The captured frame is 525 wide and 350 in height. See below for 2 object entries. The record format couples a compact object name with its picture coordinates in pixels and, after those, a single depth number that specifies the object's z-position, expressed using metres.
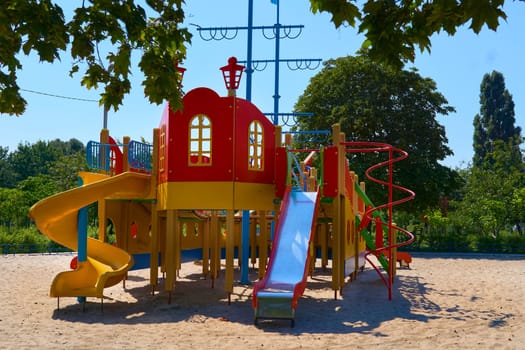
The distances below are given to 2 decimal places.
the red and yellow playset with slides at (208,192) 12.80
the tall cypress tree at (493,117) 62.34
